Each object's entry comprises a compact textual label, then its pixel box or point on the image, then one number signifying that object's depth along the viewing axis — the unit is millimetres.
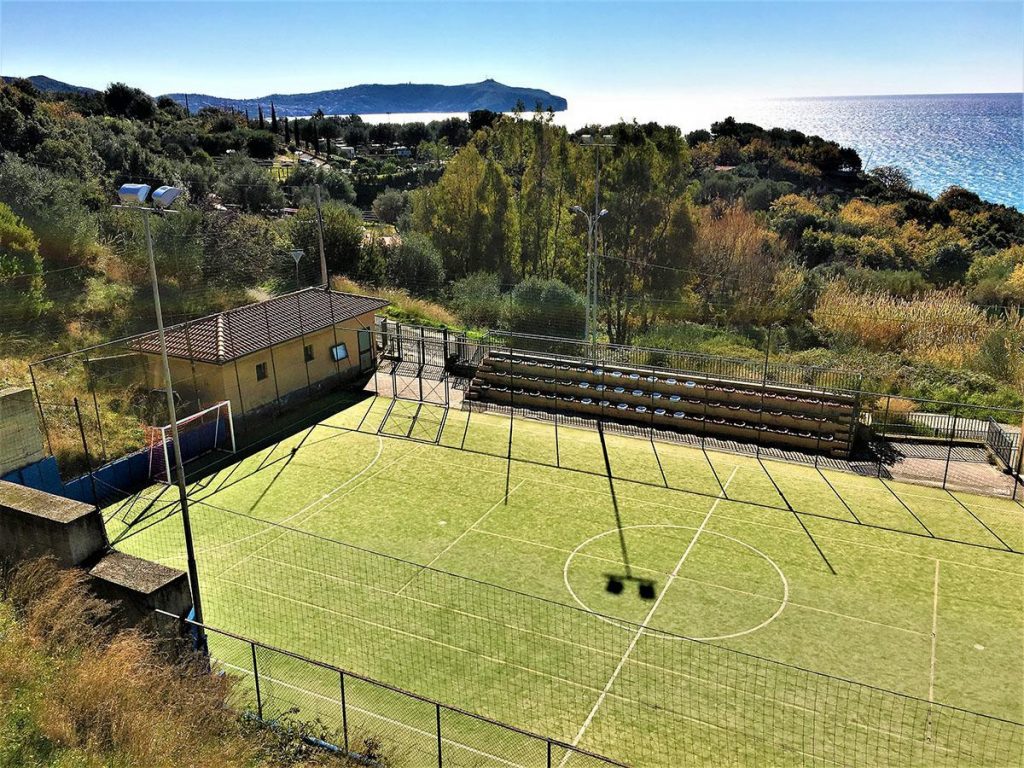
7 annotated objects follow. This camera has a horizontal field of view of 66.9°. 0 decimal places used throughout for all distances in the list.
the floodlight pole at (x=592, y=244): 24166
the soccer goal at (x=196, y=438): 20094
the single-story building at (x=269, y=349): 22672
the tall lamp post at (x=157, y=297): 11516
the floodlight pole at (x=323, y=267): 29997
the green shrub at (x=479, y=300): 34031
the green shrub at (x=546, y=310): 31688
